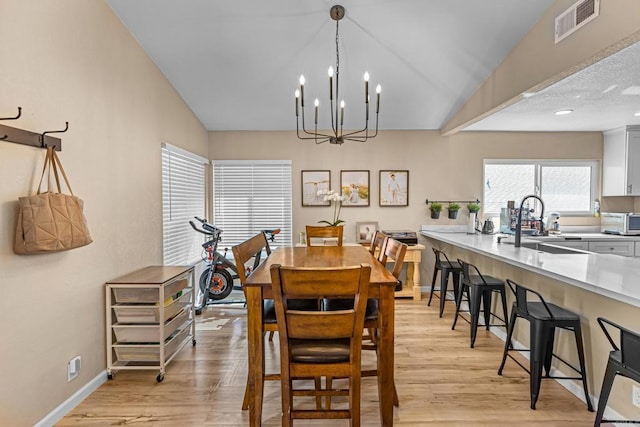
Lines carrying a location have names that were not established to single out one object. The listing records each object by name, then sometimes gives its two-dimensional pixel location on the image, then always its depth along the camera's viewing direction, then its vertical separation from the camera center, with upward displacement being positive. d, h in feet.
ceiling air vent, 7.68 +4.07
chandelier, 9.05 +4.35
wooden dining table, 6.54 -2.45
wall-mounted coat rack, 6.01 +1.17
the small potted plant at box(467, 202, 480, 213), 16.61 -0.23
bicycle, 14.15 -2.81
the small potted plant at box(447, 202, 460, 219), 16.66 -0.29
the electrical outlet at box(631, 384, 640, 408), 6.56 -3.43
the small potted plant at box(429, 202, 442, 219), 16.61 -0.29
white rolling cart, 8.84 -2.87
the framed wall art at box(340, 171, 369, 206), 16.85 +0.72
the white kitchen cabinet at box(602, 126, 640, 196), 15.34 +1.71
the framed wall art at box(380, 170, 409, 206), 16.85 +0.67
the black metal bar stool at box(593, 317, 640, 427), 5.28 -2.42
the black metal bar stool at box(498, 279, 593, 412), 7.45 -2.61
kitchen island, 6.67 -1.97
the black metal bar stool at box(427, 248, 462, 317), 12.85 -2.53
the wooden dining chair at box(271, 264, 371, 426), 5.53 -2.00
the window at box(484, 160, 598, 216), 16.97 +0.88
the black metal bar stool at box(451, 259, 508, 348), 10.50 -2.52
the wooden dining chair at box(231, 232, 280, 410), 7.11 -1.45
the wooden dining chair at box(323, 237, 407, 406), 7.23 -2.19
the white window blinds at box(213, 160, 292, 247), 16.90 +0.19
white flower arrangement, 16.29 -0.15
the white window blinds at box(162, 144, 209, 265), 12.45 +0.05
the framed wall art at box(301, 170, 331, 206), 16.83 +0.81
